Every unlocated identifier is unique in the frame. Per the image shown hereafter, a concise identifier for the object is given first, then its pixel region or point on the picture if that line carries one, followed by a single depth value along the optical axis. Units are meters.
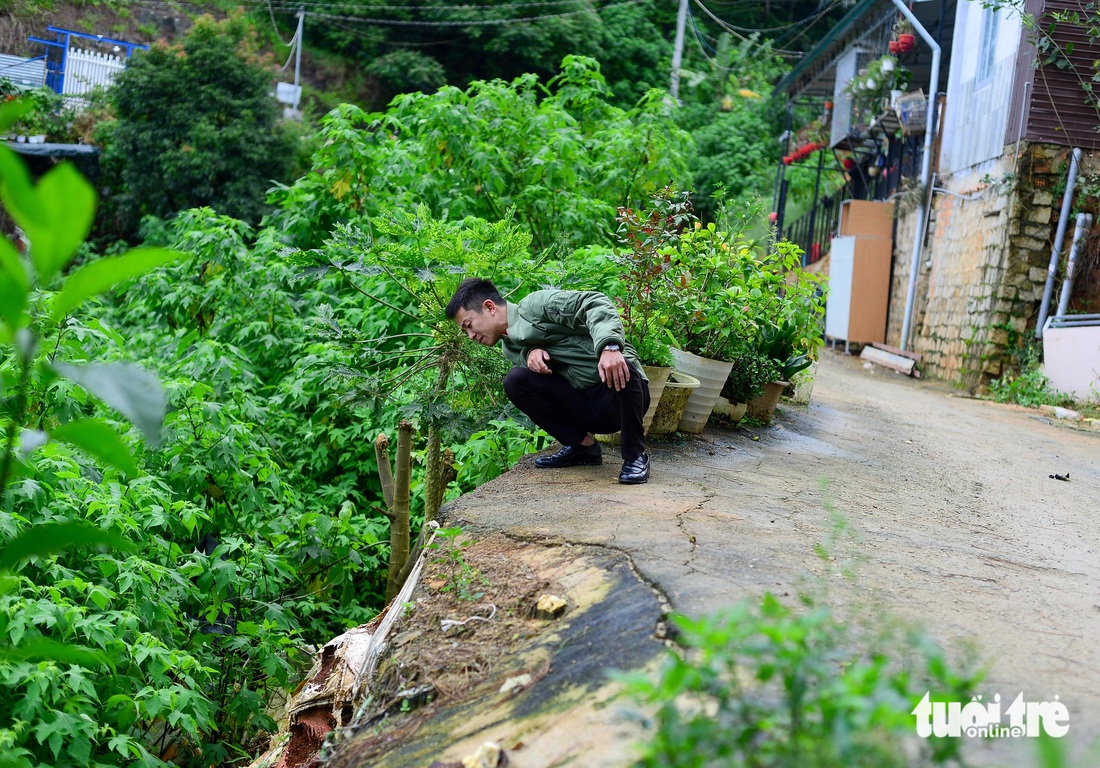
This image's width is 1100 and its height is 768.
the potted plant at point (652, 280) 5.06
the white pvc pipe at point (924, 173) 13.92
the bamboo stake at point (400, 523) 4.88
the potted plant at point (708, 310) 5.66
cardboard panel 16.28
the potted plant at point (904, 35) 15.12
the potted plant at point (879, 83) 15.91
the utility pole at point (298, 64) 22.41
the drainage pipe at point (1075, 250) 11.02
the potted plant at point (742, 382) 6.18
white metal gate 20.81
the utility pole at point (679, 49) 26.02
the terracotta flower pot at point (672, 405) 5.22
